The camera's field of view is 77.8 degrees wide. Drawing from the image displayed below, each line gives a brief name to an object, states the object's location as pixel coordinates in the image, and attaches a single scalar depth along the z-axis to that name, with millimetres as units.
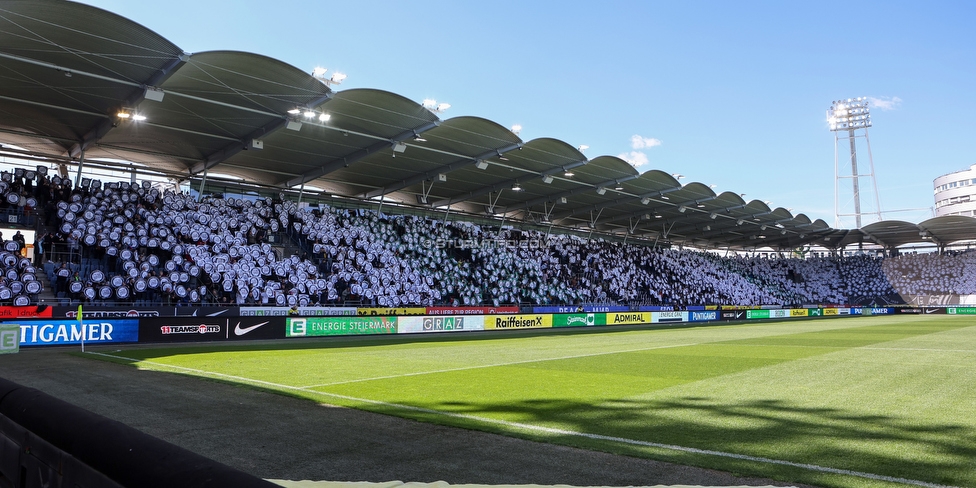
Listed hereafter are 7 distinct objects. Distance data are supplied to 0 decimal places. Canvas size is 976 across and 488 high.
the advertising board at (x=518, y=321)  32156
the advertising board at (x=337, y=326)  24753
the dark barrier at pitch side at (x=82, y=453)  2711
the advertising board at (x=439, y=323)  28938
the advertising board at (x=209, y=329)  20672
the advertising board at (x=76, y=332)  18500
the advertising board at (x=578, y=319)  36656
